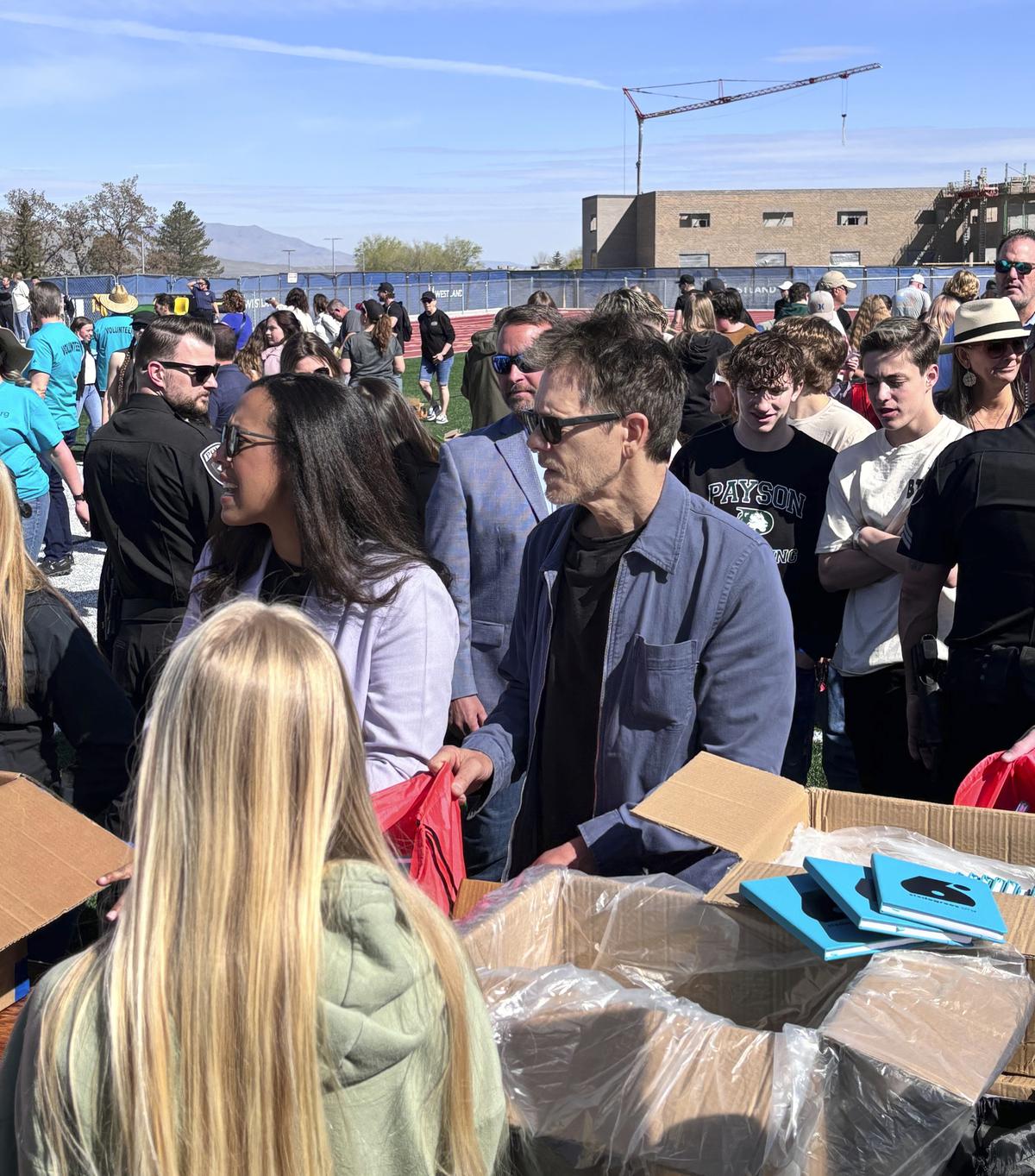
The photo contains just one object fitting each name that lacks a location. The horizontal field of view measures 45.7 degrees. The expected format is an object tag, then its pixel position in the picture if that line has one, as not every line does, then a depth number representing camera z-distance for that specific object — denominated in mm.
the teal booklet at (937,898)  1869
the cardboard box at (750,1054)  1587
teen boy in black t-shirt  4684
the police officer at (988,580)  3291
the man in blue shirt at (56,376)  10242
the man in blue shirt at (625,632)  2652
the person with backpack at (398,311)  21672
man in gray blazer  3963
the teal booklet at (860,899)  1858
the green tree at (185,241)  103312
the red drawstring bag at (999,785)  2803
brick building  85812
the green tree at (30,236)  61866
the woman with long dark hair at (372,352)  14625
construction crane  134875
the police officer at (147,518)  4641
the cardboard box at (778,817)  2248
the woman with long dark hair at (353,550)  2875
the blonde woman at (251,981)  1411
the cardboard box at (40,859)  2139
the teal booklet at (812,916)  1880
